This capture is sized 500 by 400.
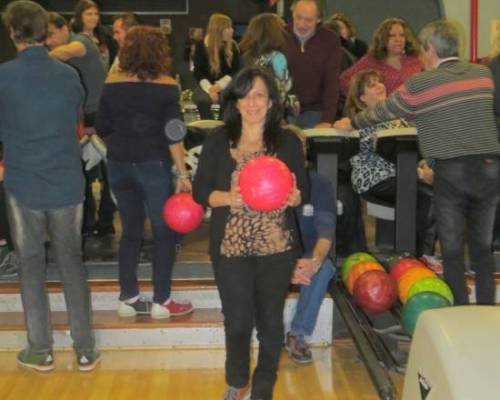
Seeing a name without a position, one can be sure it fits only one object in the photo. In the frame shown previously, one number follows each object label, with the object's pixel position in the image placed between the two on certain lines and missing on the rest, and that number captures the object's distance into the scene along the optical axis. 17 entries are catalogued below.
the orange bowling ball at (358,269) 7.16
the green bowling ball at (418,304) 6.38
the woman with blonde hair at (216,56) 10.07
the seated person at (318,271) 6.64
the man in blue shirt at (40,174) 5.92
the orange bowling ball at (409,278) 6.94
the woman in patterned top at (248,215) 5.14
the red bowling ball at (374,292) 6.88
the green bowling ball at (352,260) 7.44
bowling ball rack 5.34
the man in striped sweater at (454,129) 6.14
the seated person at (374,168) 7.83
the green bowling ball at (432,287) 6.64
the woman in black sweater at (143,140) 6.57
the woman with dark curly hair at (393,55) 9.03
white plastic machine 3.20
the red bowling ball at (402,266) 7.19
